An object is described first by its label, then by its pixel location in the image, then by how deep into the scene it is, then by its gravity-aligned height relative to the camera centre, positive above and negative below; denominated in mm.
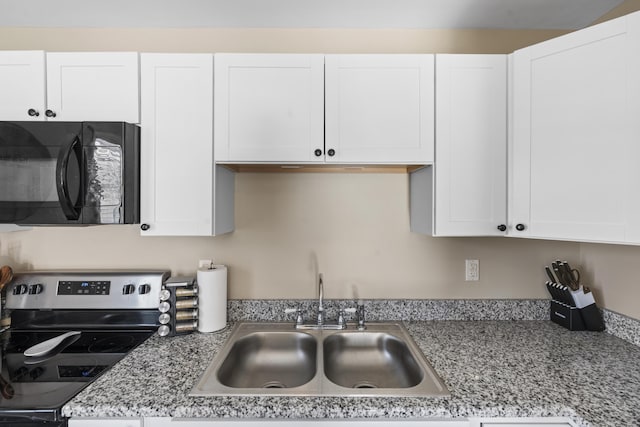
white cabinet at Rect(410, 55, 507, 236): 1496 +299
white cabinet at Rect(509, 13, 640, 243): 1183 +302
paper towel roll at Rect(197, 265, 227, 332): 1591 -435
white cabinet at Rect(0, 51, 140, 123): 1479 +556
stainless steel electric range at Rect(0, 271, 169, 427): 1586 -493
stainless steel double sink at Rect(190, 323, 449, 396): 1479 -695
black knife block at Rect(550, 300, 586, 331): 1613 -521
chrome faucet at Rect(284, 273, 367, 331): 1671 -556
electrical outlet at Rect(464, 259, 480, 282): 1812 -326
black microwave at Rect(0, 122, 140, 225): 1334 +152
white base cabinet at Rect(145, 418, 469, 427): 1062 -690
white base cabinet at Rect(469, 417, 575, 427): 1046 -672
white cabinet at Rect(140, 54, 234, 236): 1489 +295
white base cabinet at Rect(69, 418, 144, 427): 1052 -684
